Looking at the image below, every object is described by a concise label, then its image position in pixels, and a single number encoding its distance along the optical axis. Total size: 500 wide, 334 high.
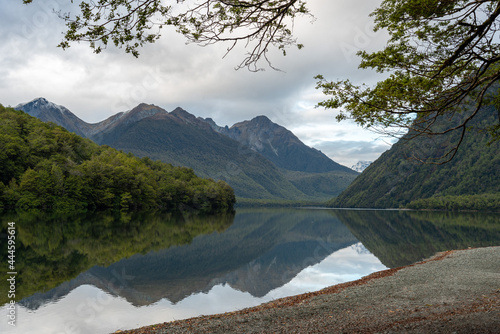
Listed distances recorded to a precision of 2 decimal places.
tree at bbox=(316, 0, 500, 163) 11.04
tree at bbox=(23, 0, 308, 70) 9.70
